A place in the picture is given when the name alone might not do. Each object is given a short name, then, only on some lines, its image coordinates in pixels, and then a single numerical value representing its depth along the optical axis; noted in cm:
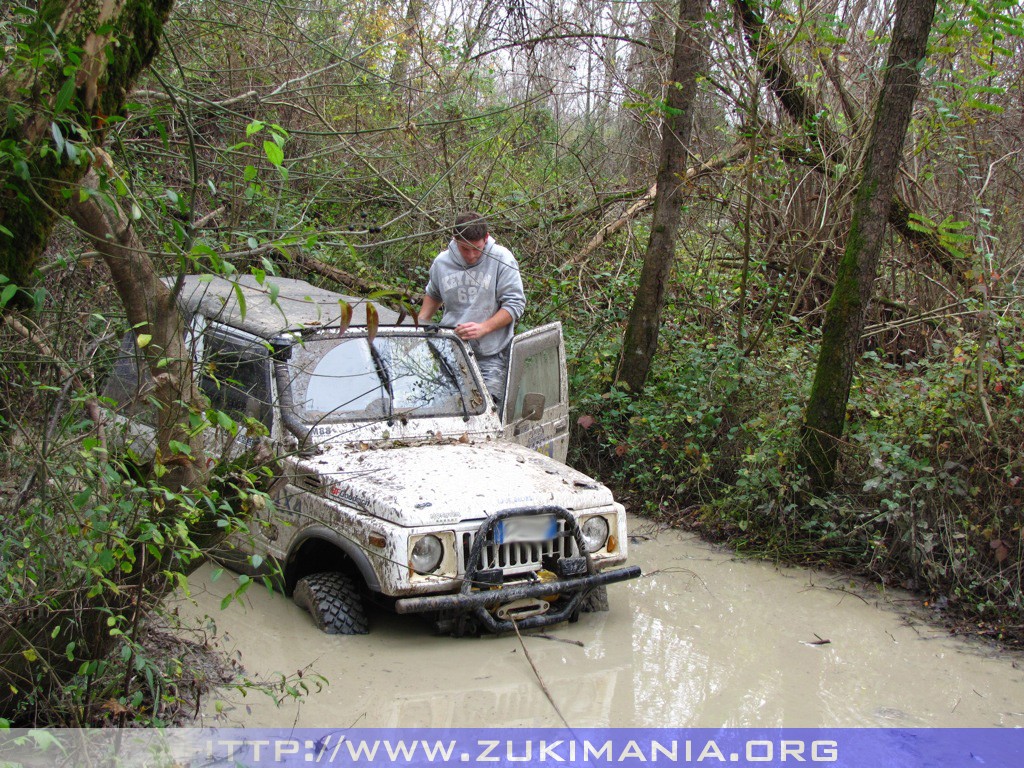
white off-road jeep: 471
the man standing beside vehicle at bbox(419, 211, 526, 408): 647
